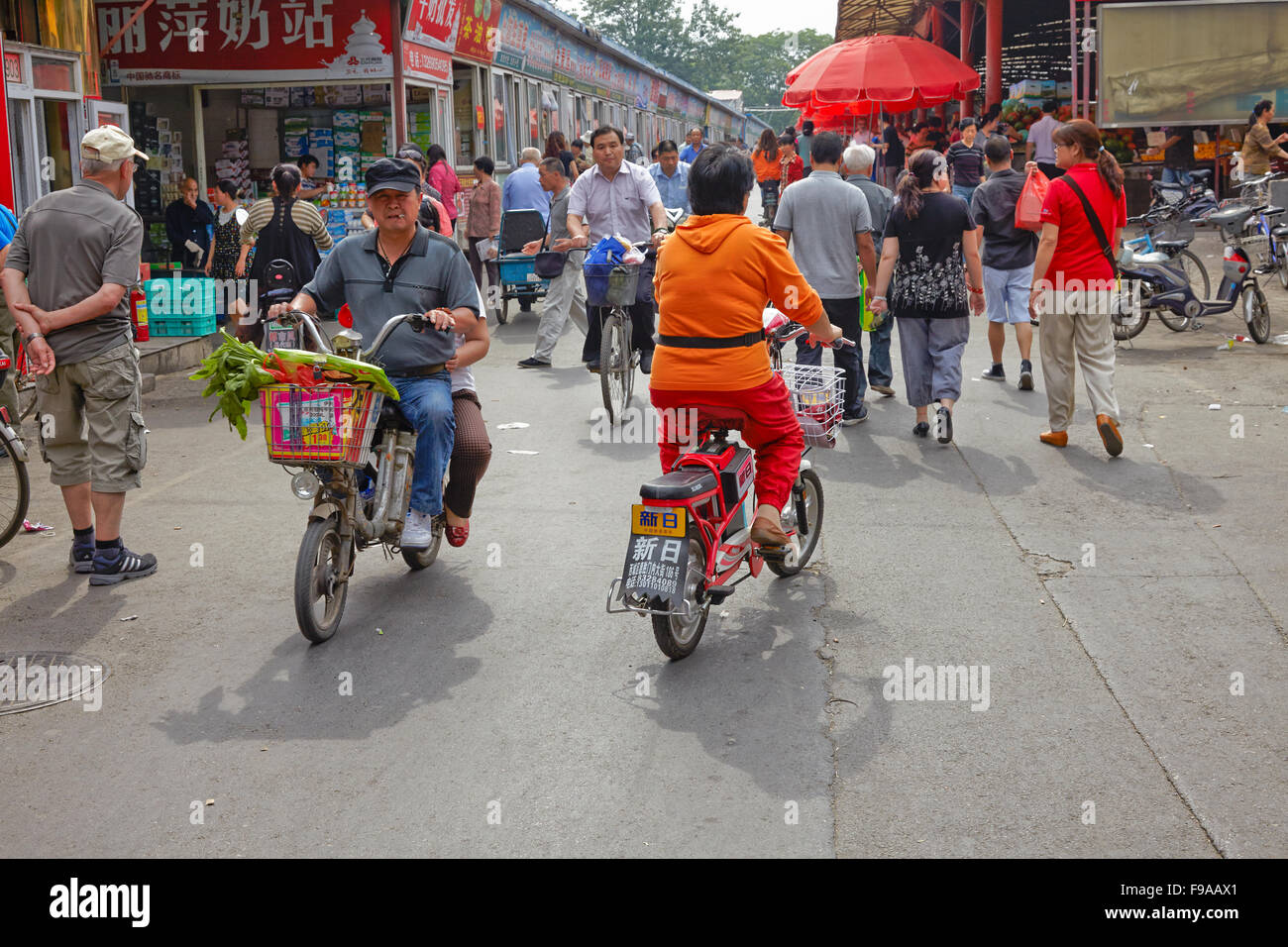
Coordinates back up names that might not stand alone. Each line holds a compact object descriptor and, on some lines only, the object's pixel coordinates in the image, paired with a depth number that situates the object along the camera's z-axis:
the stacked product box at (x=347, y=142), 18.70
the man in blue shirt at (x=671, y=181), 17.19
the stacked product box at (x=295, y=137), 18.66
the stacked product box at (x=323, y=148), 18.72
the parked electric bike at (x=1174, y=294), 12.55
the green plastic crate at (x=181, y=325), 13.24
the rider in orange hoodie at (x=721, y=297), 5.11
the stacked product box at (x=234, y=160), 18.66
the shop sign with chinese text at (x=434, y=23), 18.69
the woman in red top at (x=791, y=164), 22.83
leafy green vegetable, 5.13
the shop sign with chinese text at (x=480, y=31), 21.76
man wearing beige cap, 6.17
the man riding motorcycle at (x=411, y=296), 5.82
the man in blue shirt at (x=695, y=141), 23.15
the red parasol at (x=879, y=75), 19.28
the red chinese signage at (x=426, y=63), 18.75
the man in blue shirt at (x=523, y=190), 16.19
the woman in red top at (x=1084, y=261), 8.34
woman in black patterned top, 8.73
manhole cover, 4.96
